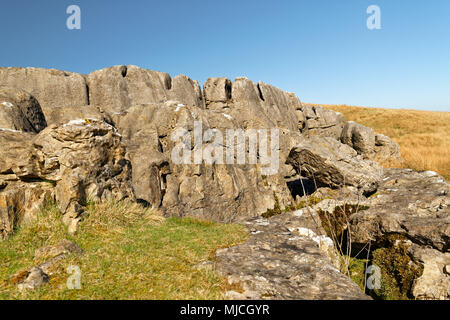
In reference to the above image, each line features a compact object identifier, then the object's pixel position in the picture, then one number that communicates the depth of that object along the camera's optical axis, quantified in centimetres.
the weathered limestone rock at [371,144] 3142
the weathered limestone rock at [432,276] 827
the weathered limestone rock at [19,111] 1243
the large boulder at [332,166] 1712
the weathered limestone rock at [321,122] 3841
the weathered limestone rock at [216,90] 3066
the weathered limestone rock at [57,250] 609
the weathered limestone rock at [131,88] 2336
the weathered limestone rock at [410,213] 985
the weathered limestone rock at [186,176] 1414
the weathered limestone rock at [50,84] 2056
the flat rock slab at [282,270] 492
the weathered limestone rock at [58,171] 792
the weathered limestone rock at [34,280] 485
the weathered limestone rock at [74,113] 1708
